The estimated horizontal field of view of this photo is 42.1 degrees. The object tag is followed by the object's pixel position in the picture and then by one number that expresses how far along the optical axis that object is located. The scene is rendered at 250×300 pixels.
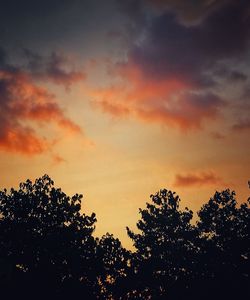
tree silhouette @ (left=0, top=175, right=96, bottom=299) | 30.88
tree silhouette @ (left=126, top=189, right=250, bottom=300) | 39.41
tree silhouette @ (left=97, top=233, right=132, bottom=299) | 39.92
